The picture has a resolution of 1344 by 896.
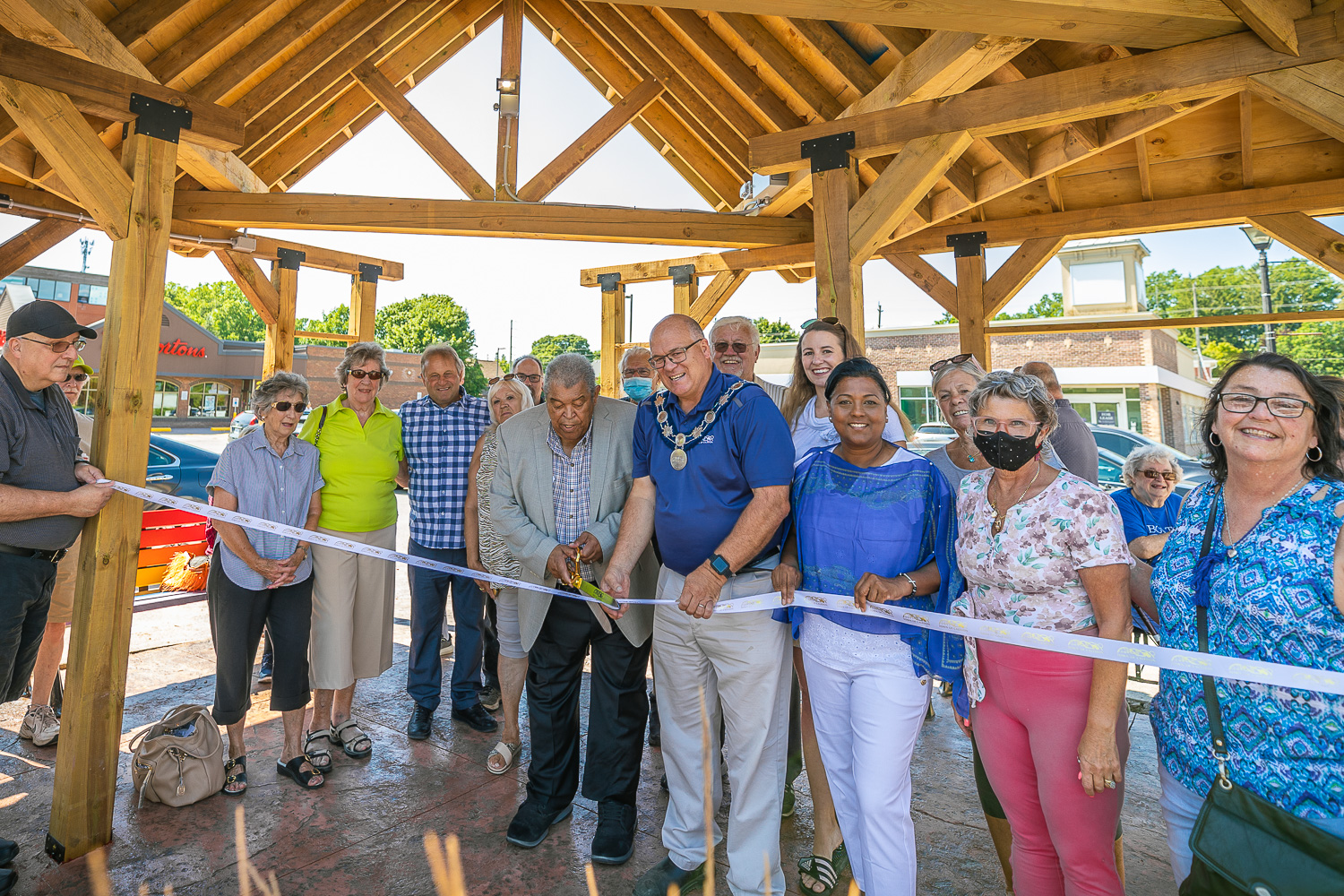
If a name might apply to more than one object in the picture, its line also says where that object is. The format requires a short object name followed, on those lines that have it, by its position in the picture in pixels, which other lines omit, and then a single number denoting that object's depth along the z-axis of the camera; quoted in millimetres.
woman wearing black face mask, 1810
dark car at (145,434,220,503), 8117
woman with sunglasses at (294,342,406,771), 3430
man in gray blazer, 2725
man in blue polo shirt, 2258
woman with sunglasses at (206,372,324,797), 3117
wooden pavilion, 2879
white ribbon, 1419
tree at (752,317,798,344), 55019
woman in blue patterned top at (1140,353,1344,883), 1416
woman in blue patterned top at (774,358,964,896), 2020
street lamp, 14392
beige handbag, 2941
